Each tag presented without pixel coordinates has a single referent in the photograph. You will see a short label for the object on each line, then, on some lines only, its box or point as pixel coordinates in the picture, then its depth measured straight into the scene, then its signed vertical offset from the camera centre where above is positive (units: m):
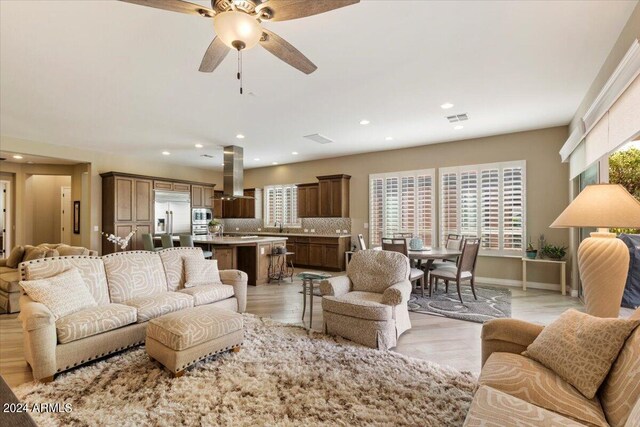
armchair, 3.08 -0.89
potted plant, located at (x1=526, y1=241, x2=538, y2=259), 5.58 -0.65
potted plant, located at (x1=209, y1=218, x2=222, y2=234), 7.08 -0.22
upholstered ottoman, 2.51 -1.02
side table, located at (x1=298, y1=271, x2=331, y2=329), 3.63 -0.72
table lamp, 2.03 -0.21
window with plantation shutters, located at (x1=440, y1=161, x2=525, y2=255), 5.92 +0.23
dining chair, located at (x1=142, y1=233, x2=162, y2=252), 6.21 -0.51
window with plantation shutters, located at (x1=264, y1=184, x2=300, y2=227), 9.27 +0.34
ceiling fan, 1.83 +1.25
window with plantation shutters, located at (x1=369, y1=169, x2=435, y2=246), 6.90 +0.27
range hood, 6.95 +1.03
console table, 5.26 -0.96
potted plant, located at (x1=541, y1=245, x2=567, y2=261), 5.38 -0.63
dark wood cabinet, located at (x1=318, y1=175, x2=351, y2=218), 7.96 +0.54
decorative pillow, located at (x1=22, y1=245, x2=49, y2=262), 4.37 -0.52
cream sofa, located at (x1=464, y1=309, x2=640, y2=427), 1.30 -0.85
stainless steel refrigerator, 8.17 +0.12
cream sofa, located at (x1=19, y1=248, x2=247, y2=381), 2.46 -0.87
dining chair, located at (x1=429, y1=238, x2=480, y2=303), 4.73 -0.85
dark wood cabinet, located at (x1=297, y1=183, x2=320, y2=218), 8.54 +0.45
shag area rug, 2.03 -1.31
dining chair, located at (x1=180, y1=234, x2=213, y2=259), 6.12 -0.52
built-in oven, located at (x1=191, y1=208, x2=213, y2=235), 9.05 -0.10
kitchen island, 6.08 -0.76
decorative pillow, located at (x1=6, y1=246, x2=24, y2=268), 4.85 -0.64
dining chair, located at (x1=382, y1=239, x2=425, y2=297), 4.88 -0.52
